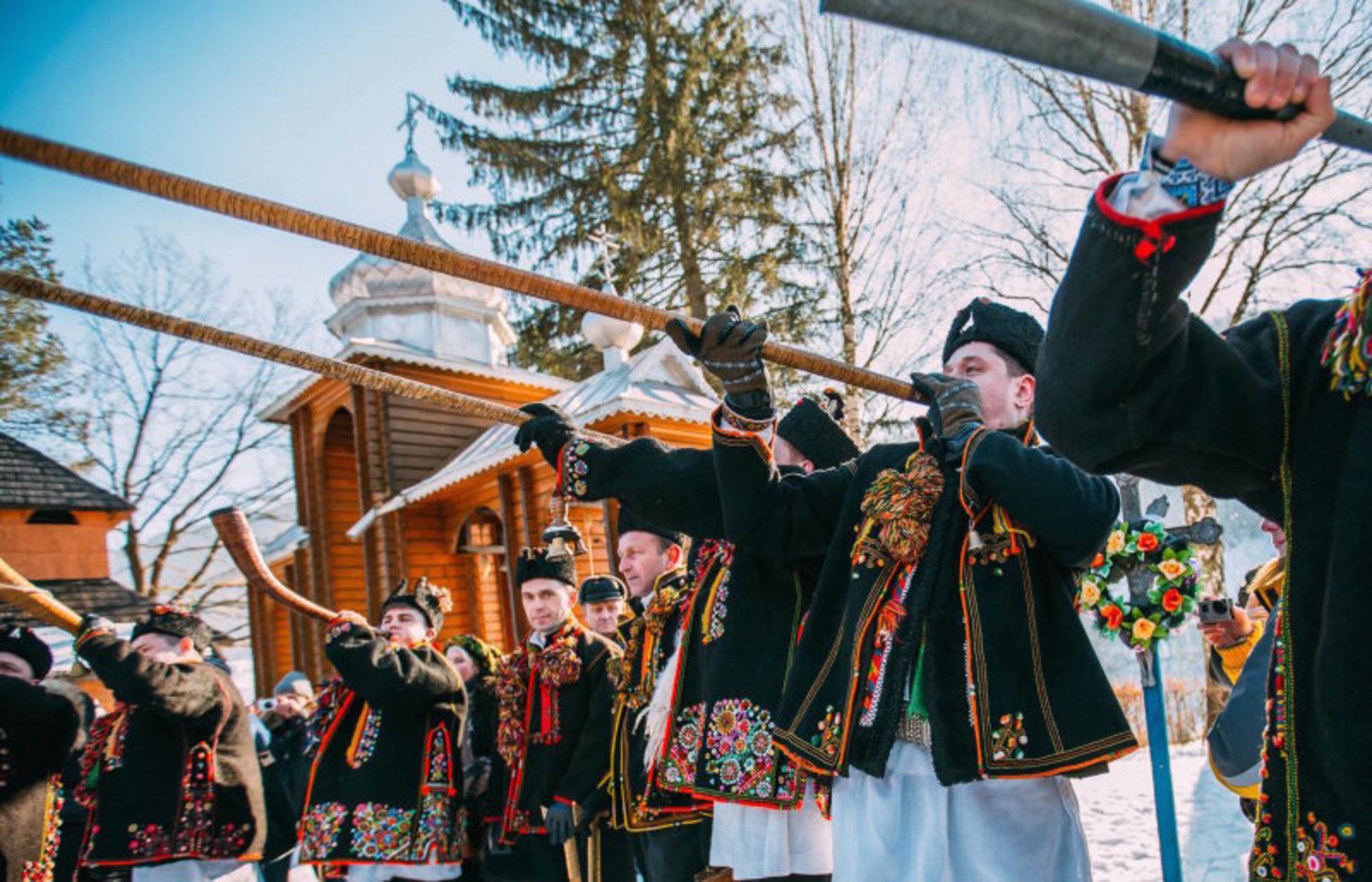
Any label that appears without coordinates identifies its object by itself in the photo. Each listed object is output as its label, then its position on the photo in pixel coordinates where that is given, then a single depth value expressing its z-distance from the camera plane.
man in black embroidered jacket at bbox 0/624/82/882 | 4.87
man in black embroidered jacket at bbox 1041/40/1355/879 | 1.27
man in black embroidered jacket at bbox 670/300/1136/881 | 2.21
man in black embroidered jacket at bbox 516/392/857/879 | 2.95
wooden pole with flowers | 3.66
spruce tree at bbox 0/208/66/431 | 7.52
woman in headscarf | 5.35
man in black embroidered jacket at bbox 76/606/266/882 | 4.94
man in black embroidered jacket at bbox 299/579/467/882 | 4.84
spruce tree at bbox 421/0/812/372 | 16.36
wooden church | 11.90
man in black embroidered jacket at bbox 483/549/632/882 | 4.66
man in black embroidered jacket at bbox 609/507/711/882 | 3.57
